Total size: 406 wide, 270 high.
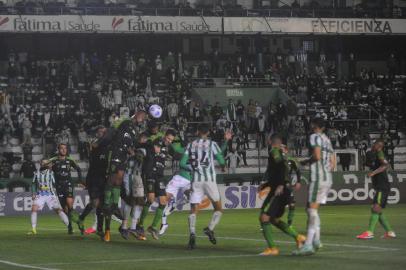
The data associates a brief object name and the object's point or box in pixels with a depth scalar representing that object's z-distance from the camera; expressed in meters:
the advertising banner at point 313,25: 55.09
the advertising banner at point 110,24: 50.47
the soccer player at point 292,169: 22.83
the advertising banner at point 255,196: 37.04
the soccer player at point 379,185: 21.82
